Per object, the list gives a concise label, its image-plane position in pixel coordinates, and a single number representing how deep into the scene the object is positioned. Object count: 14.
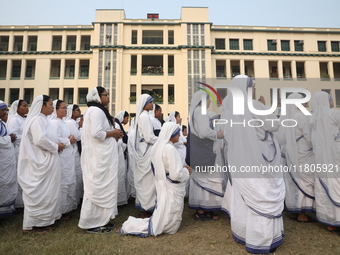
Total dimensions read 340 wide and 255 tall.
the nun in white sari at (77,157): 4.54
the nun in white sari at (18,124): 4.40
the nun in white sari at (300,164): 3.51
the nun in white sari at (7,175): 3.78
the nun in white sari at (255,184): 2.53
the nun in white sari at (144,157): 3.72
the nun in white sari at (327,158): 3.12
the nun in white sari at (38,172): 3.17
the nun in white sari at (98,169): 3.16
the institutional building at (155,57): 19.84
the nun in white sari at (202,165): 3.59
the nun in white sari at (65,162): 3.79
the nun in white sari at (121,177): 4.52
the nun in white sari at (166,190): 3.02
